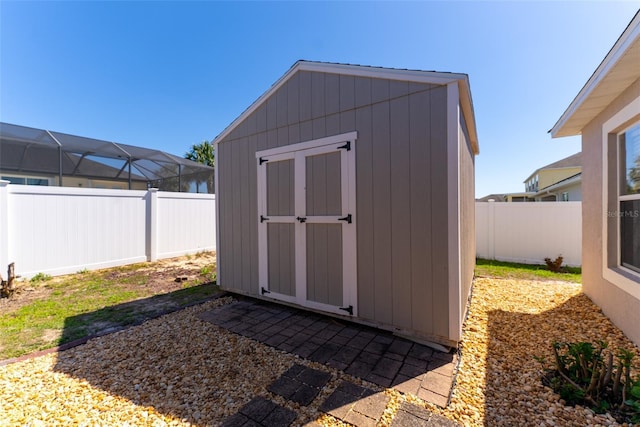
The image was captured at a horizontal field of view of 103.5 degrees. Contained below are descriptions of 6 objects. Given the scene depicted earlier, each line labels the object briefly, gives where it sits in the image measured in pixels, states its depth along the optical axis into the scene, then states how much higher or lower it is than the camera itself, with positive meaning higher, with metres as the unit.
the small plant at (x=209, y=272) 5.45 -1.47
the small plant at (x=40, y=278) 5.04 -1.37
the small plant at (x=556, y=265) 5.83 -1.33
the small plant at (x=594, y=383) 1.56 -1.22
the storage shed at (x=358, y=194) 2.46 +0.18
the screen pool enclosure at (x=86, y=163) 7.10 +1.63
